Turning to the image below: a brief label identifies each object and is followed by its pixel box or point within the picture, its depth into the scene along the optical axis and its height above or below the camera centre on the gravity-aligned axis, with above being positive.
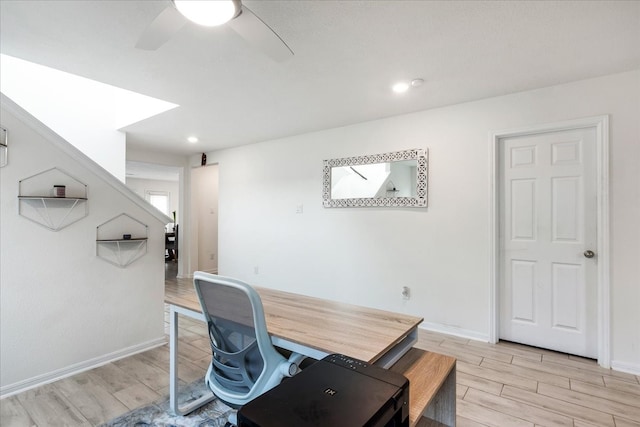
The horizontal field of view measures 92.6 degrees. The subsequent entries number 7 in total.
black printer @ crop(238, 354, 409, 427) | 0.78 -0.52
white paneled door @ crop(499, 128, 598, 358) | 2.56 -0.23
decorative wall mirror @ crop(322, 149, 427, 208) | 3.27 +0.41
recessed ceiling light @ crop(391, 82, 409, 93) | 2.60 +1.12
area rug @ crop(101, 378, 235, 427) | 1.78 -1.21
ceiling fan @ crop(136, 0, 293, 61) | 1.24 +0.85
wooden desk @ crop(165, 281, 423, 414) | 1.24 -0.53
